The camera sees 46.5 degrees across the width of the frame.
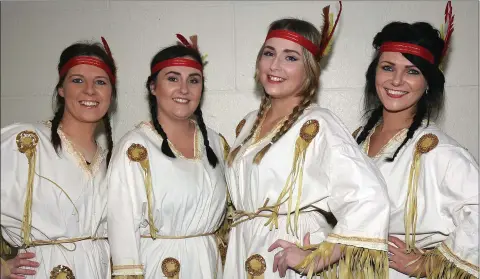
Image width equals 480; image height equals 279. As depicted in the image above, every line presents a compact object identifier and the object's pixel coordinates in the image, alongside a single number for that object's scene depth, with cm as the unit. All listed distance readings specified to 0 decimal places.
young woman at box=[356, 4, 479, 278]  225
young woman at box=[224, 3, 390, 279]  215
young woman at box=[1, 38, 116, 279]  231
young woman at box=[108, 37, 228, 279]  235
